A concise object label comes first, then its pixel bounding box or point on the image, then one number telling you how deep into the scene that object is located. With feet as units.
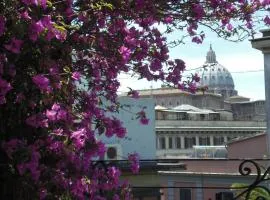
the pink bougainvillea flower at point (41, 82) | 19.83
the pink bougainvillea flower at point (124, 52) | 26.49
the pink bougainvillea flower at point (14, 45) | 19.78
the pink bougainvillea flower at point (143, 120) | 31.96
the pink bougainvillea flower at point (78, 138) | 21.80
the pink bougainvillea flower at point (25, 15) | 19.43
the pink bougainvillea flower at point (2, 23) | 19.42
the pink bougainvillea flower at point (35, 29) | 19.32
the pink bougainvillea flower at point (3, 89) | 19.64
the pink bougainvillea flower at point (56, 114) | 20.97
